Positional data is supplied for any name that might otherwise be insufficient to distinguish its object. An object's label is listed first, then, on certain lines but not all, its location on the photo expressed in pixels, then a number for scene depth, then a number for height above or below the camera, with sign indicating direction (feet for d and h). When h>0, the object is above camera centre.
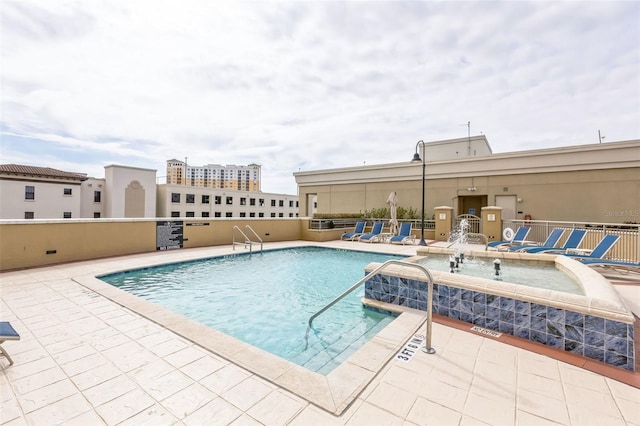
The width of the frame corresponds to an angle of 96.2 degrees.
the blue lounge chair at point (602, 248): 24.50 -2.78
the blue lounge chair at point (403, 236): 46.27 -3.46
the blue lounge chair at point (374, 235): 48.65 -3.43
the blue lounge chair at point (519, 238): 37.65 -2.95
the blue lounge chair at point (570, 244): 29.21 -2.90
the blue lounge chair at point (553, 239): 31.92 -2.59
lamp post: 40.87 +8.19
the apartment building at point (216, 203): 139.75 +6.13
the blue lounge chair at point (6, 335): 9.37 -4.04
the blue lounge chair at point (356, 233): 51.66 -3.36
